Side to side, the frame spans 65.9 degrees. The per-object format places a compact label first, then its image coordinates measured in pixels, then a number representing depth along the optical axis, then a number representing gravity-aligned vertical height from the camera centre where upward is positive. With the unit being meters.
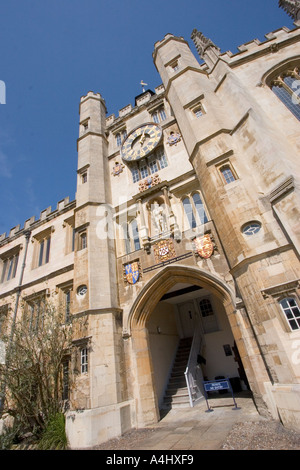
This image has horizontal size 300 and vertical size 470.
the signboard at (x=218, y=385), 8.15 -0.74
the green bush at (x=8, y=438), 7.99 -1.15
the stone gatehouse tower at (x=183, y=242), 7.01 +4.83
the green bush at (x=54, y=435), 7.65 -1.28
